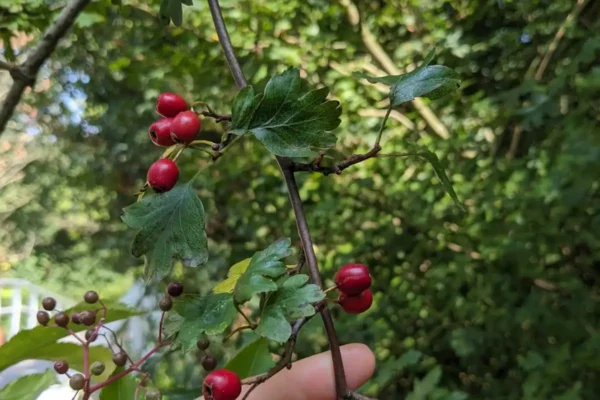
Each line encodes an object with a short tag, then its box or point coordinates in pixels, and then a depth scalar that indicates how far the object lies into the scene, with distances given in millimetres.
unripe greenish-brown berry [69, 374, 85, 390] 340
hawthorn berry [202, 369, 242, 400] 255
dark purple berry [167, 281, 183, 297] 344
